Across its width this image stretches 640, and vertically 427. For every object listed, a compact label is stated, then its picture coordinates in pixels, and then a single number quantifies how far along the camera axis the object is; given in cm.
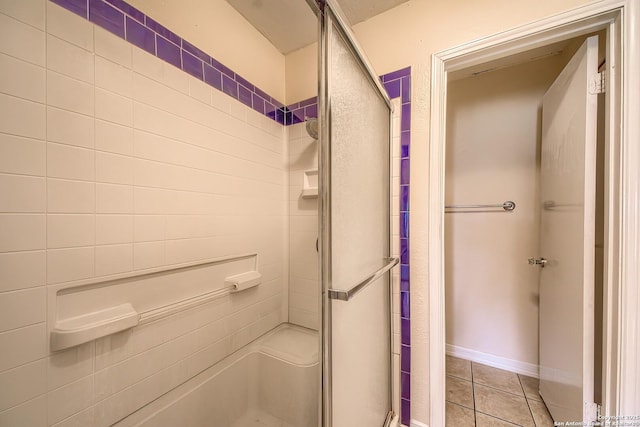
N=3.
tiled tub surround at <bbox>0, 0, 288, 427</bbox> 59
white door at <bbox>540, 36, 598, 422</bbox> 90
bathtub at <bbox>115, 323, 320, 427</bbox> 90
